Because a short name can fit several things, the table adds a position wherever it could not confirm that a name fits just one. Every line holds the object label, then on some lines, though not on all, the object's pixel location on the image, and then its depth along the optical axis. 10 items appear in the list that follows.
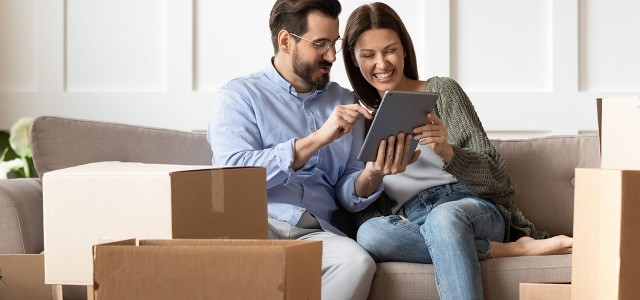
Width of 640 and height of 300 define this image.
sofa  4.99
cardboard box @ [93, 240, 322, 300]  3.39
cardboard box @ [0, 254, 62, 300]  4.78
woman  4.95
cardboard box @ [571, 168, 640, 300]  3.52
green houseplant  6.71
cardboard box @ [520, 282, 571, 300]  3.99
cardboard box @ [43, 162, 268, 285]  3.86
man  5.10
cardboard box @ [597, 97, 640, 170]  3.85
